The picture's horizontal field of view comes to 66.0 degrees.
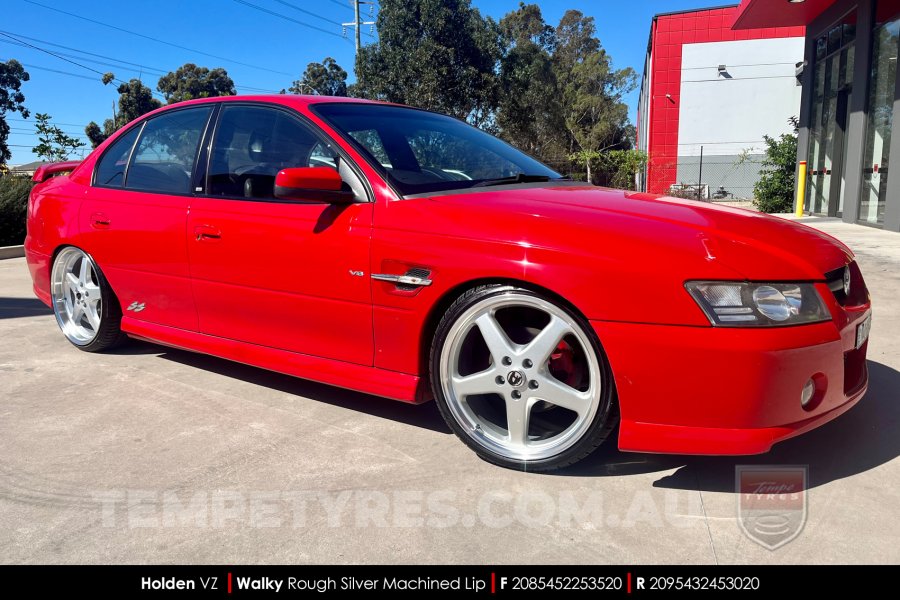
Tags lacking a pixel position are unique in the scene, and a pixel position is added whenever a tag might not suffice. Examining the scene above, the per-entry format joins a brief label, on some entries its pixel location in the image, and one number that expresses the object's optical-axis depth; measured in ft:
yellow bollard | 48.32
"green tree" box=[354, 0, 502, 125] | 85.97
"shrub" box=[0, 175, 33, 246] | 35.70
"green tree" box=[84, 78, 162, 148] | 177.99
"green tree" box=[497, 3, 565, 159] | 95.20
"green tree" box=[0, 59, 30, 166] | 158.81
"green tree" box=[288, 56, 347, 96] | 210.38
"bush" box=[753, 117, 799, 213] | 54.70
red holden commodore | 7.30
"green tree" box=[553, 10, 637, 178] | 141.90
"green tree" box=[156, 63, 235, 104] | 195.42
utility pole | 114.20
